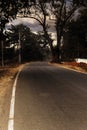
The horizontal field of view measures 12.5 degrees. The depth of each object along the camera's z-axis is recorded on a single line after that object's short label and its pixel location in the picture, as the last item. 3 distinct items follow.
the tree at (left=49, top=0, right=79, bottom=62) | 72.44
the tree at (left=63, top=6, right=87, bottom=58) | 82.23
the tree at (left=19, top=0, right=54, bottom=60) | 70.97
